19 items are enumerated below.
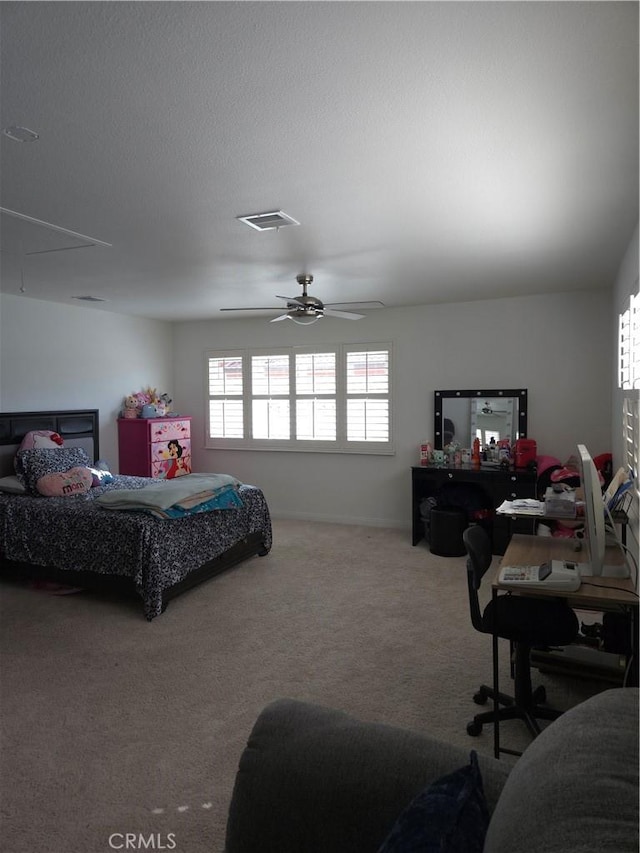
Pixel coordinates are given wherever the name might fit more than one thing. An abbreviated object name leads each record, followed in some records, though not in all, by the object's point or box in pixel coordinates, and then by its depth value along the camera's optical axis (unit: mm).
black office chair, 2367
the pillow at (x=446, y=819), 848
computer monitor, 2160
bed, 3836
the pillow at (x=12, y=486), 4738
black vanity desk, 5113
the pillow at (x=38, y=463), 4742
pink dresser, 6234
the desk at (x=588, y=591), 2148
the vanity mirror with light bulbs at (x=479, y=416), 5586
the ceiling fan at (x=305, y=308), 4156
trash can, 5160
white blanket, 4031
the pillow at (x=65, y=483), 4633
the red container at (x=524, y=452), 5270
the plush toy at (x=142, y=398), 6477
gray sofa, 792
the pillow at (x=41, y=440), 5070
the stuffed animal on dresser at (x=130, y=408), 6355
